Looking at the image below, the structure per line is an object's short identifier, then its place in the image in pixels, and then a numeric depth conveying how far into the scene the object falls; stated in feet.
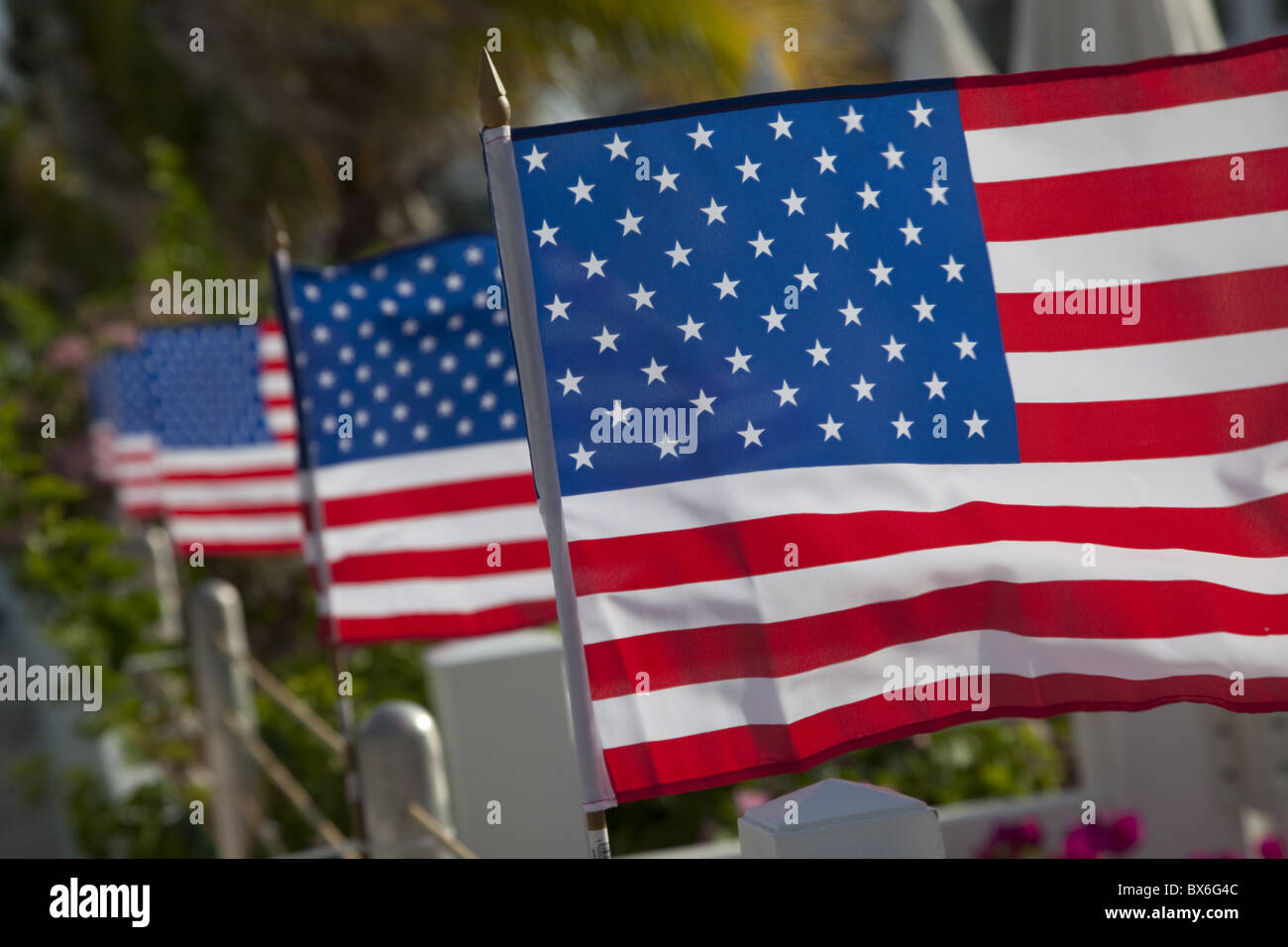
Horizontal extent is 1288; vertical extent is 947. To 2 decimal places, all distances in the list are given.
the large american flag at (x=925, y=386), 9.22
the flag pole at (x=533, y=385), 8.84
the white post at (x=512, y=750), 15.53
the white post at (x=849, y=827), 7.47
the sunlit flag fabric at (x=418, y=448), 15.99
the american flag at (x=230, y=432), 22.66
